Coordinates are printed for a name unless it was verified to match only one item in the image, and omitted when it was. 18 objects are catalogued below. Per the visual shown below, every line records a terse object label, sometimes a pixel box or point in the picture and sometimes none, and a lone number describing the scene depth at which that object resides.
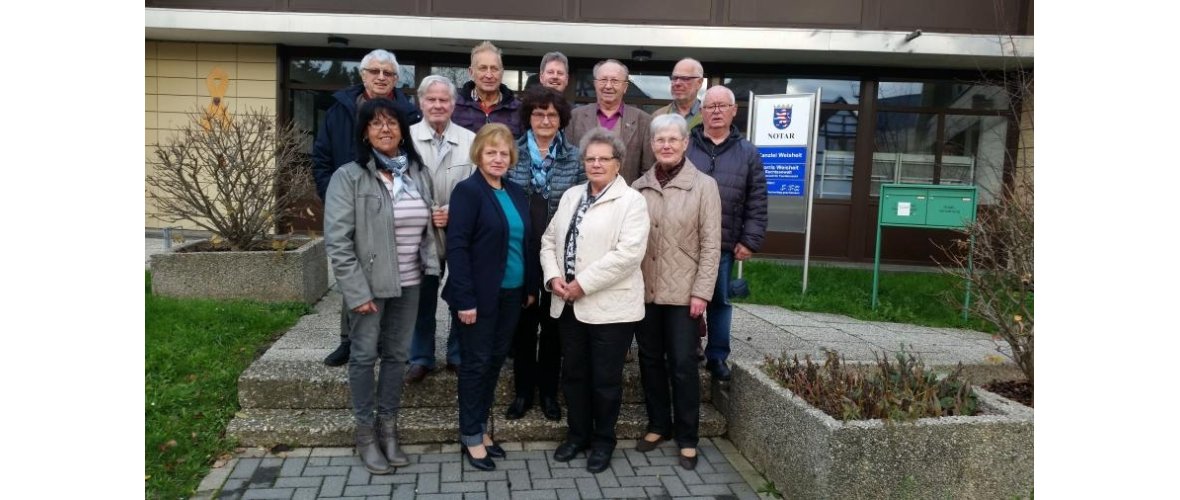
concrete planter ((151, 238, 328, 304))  6.01
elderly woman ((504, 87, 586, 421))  3.83
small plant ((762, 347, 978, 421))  3.39
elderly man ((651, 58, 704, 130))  4.39
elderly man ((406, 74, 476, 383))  4.02
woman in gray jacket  3.42
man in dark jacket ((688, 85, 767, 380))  4.28
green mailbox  7.23
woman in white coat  3.58
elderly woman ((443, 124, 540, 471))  3.56
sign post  8.07
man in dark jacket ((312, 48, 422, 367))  3.97
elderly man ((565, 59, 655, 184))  4.29
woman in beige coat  3.77
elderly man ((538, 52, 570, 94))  4.23
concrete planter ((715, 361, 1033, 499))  3.17
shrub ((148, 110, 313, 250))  6.52
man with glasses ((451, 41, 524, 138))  4.15
